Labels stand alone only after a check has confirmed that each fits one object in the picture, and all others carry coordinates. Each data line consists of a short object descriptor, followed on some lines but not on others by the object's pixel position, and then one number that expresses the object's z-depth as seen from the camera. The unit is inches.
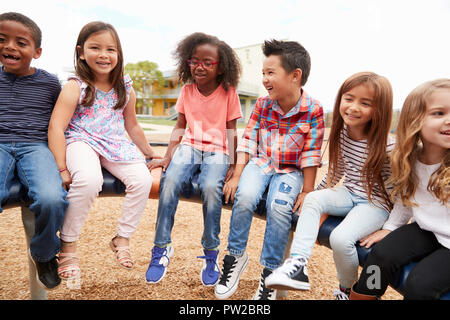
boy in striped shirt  62.7
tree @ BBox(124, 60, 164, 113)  1055.6
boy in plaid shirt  68.2
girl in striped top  59.6
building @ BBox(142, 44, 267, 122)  937.5
